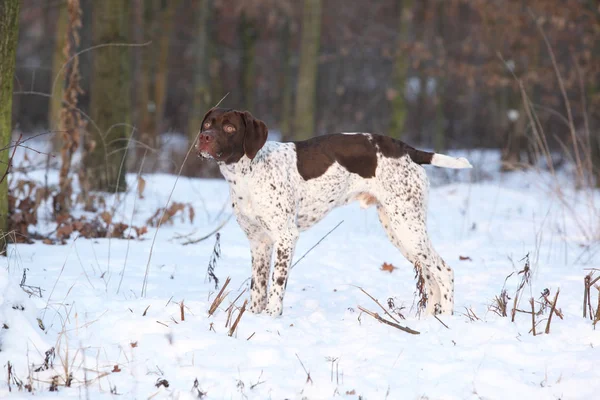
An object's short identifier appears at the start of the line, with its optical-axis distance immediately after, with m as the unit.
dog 9.73
